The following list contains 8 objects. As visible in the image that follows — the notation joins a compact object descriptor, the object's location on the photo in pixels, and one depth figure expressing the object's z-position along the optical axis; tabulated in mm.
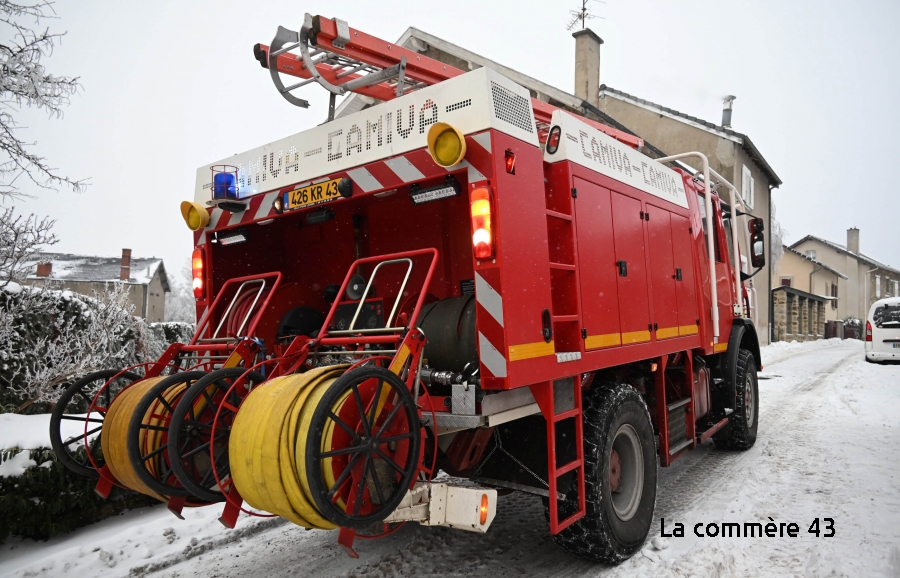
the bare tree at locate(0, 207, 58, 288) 5574
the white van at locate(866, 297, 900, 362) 15680
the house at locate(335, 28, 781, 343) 19562
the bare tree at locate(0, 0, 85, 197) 5652
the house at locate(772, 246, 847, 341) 31078
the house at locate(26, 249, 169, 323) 37594
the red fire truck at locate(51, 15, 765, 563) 2580
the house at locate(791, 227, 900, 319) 53656
